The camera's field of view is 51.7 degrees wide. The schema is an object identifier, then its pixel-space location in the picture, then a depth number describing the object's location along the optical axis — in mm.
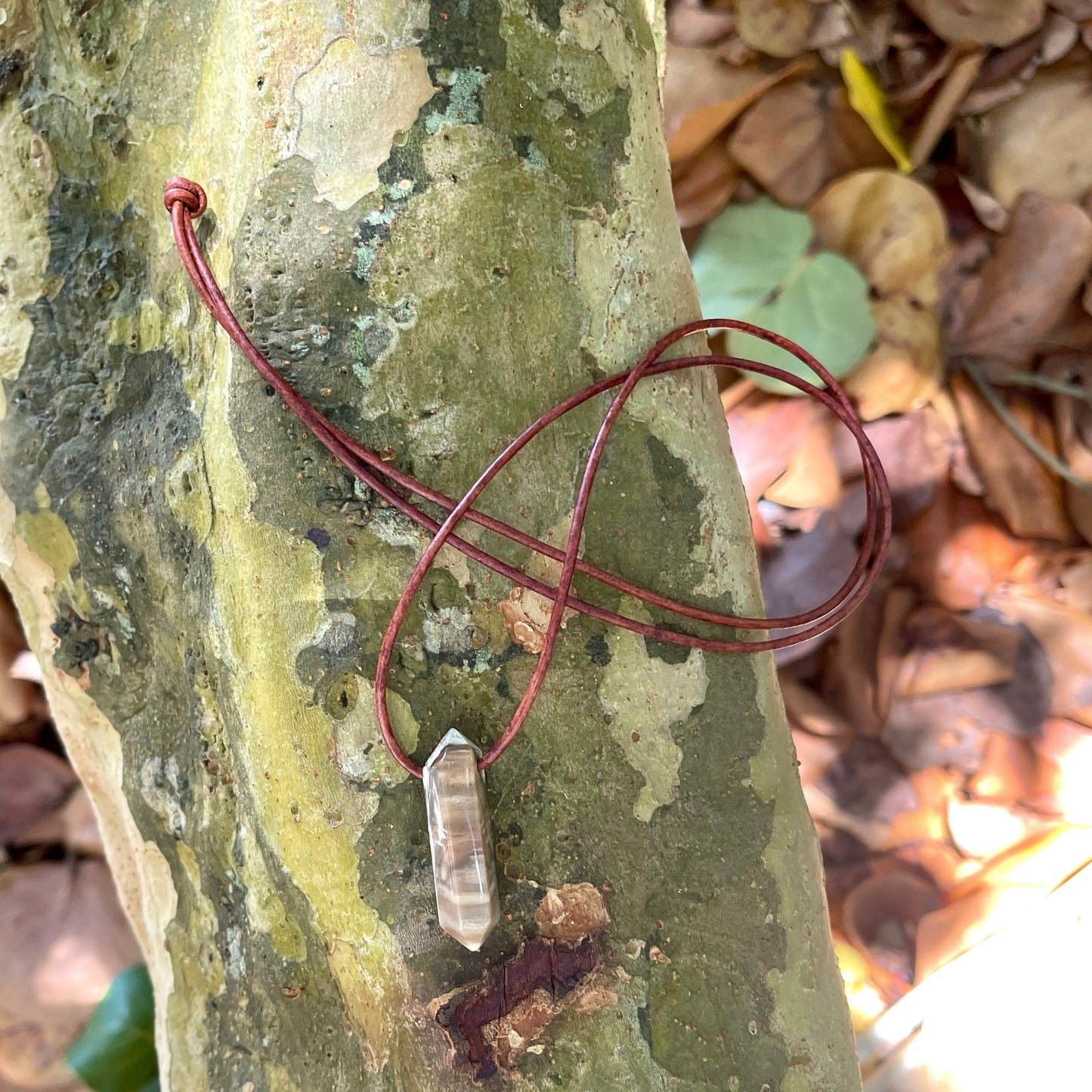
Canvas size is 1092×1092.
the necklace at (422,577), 182
